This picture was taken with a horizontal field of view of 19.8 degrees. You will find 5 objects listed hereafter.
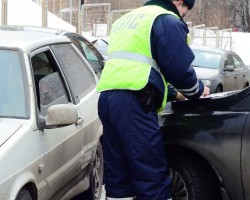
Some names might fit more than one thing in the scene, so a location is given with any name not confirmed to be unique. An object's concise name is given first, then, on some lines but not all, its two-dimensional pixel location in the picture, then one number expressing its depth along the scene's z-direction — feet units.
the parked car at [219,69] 54.00
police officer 14.70
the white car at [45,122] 14.02
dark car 15.84
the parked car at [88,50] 39.27
